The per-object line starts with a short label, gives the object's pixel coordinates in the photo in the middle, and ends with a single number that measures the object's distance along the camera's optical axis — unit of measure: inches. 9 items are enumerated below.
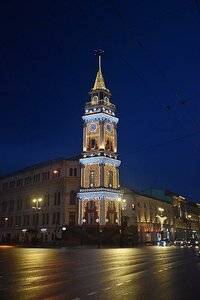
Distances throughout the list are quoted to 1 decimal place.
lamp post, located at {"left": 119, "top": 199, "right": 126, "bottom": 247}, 1520.4
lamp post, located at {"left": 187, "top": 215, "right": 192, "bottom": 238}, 3320.2
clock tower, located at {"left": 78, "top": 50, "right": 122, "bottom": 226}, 1785.5
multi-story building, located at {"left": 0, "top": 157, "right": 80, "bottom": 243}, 1921.8
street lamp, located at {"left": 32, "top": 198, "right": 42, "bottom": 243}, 2039.7
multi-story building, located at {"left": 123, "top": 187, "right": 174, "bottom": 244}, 2208.0
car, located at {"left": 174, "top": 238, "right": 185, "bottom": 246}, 1940.5
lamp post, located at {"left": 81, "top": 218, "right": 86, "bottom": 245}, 1759.2
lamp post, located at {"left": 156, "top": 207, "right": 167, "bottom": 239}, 2500.2
